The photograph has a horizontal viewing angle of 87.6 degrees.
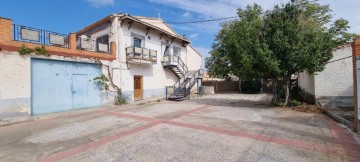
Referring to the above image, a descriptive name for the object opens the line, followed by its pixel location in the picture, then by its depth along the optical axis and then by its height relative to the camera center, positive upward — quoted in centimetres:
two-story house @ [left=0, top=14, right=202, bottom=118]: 857 +111
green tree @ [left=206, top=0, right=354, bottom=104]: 964 +201
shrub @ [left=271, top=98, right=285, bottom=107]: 1162 -136
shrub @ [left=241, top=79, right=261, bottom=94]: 2434 -58
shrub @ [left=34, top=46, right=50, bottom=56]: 928 +171
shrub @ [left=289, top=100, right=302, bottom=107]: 1128 -133
